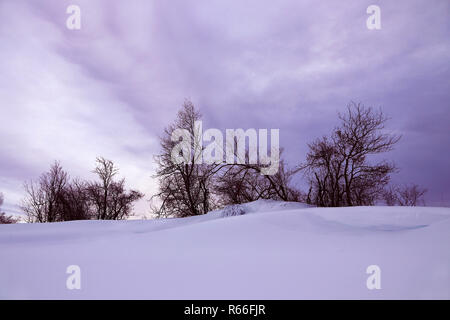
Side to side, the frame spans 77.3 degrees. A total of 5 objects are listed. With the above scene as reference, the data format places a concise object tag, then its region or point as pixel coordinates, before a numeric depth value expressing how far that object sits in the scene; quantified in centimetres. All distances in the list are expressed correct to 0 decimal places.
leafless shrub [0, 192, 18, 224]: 2502
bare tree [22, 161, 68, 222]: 1848
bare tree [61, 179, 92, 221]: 1838
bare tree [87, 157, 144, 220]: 1984
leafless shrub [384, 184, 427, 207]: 1325
